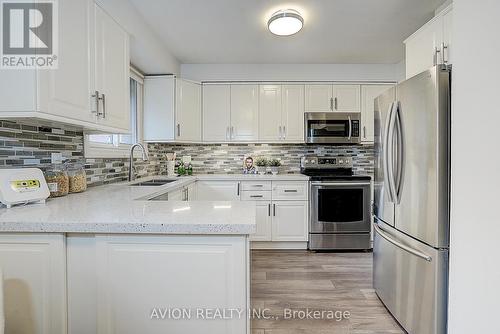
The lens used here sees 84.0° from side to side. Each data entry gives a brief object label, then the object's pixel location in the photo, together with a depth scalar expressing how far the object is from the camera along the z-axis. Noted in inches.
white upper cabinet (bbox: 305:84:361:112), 143.3
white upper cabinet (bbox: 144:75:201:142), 131.6
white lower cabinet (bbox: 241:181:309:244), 134.0
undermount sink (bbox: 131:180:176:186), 106.4
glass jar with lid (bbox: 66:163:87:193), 73.5
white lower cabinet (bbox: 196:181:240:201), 134.3
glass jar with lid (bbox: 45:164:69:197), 65.1
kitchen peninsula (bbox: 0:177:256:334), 42.0
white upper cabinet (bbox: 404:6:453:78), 69.2
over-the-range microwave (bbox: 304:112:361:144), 141.6
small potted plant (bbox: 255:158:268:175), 150.4
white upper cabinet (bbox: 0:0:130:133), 48.1
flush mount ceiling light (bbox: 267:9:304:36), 93.4
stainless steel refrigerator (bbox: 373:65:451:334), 58.7
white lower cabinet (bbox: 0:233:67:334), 43.0
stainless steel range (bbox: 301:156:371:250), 132.2
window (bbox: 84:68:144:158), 90.6
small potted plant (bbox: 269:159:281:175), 150.3
